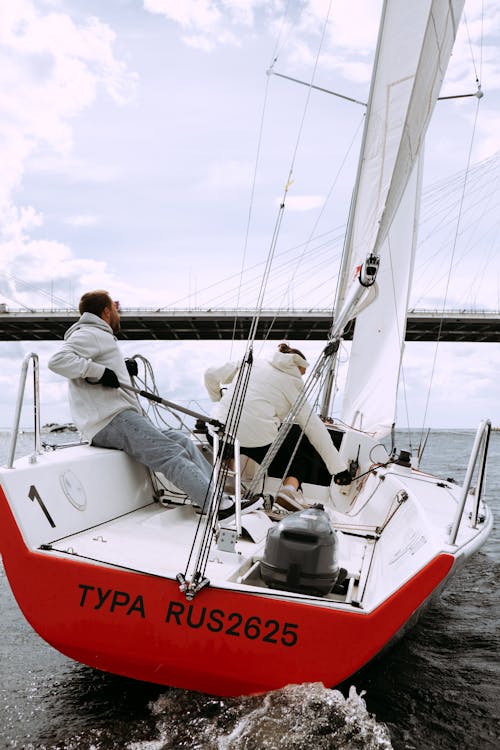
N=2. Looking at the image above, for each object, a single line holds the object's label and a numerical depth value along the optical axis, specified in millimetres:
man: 2840
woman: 3926
